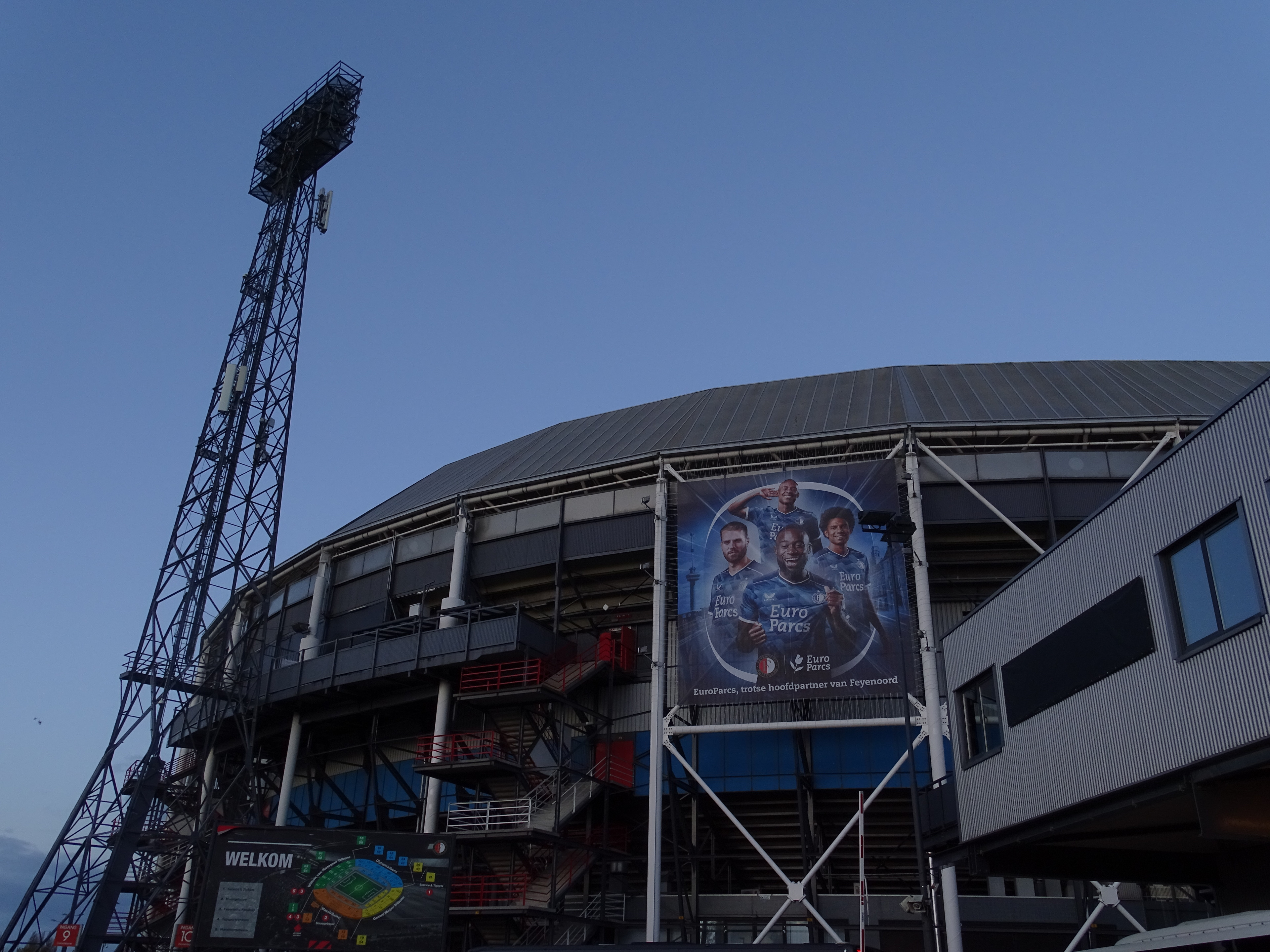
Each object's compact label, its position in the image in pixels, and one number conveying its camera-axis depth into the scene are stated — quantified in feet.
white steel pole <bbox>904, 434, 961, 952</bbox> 92.22
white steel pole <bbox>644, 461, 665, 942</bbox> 103.40
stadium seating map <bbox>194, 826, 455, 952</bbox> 77.61
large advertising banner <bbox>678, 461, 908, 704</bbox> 107.24
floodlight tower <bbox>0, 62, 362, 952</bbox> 134.72
